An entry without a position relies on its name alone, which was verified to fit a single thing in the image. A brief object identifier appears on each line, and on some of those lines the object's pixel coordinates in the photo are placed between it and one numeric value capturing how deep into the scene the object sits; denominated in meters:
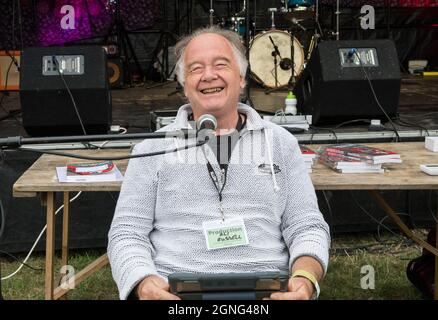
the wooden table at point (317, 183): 2.64
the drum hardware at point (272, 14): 8.20
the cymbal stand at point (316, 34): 7.95
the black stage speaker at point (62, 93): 4.47
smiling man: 2.20
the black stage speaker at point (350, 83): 4.71
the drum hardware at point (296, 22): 7.67
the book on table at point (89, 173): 2.75
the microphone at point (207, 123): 1.54
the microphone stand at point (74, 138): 1.51
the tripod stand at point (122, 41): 8.66
